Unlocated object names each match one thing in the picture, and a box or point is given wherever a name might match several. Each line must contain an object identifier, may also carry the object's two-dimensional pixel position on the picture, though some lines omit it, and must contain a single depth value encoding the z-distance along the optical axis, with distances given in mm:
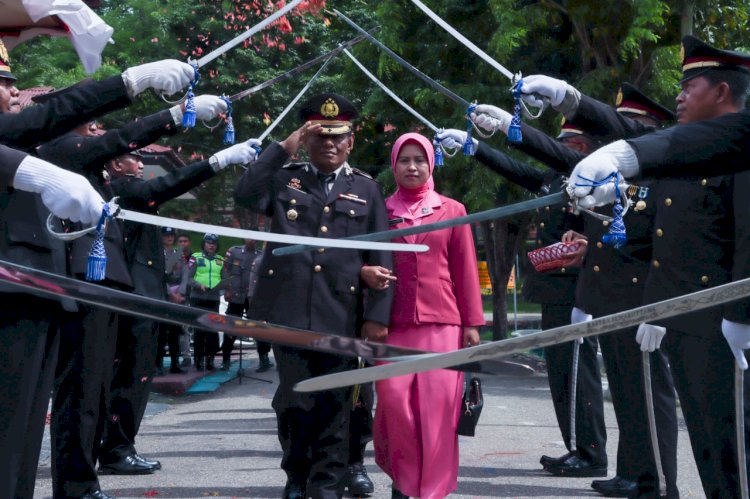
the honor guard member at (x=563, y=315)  7410
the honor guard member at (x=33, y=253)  4418
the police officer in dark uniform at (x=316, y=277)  6047
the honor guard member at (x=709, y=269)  4574
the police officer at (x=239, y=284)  16047
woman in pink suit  6195
